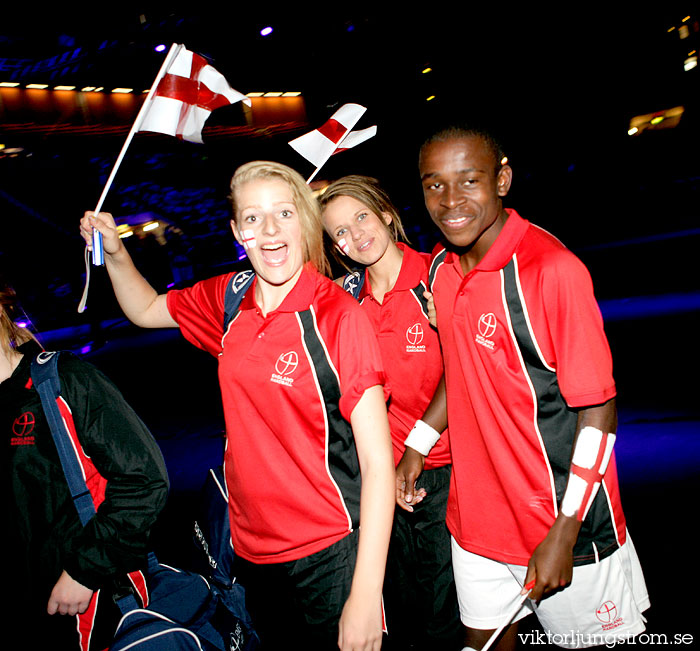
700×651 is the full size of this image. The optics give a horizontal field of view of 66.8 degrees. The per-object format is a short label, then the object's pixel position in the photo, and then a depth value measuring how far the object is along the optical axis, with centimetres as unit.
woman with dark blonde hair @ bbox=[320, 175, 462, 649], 262
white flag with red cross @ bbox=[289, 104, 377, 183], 300
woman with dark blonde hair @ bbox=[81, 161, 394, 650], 158
